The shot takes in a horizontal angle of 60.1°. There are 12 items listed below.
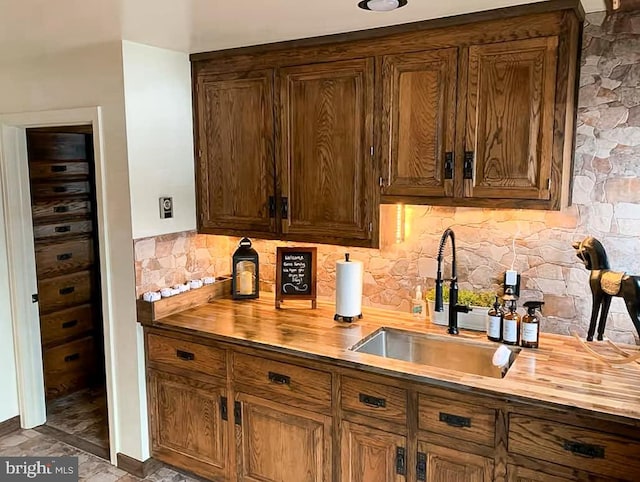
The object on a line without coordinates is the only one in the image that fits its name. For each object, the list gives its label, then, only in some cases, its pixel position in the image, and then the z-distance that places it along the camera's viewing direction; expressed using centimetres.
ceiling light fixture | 209
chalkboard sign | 305
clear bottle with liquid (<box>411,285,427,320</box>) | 288
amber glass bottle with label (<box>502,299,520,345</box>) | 245
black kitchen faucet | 261
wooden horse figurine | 207
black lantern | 322
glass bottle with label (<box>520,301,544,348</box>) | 241
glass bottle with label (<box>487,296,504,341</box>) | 249
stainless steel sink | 251
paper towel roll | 281
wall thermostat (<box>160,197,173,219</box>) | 299
